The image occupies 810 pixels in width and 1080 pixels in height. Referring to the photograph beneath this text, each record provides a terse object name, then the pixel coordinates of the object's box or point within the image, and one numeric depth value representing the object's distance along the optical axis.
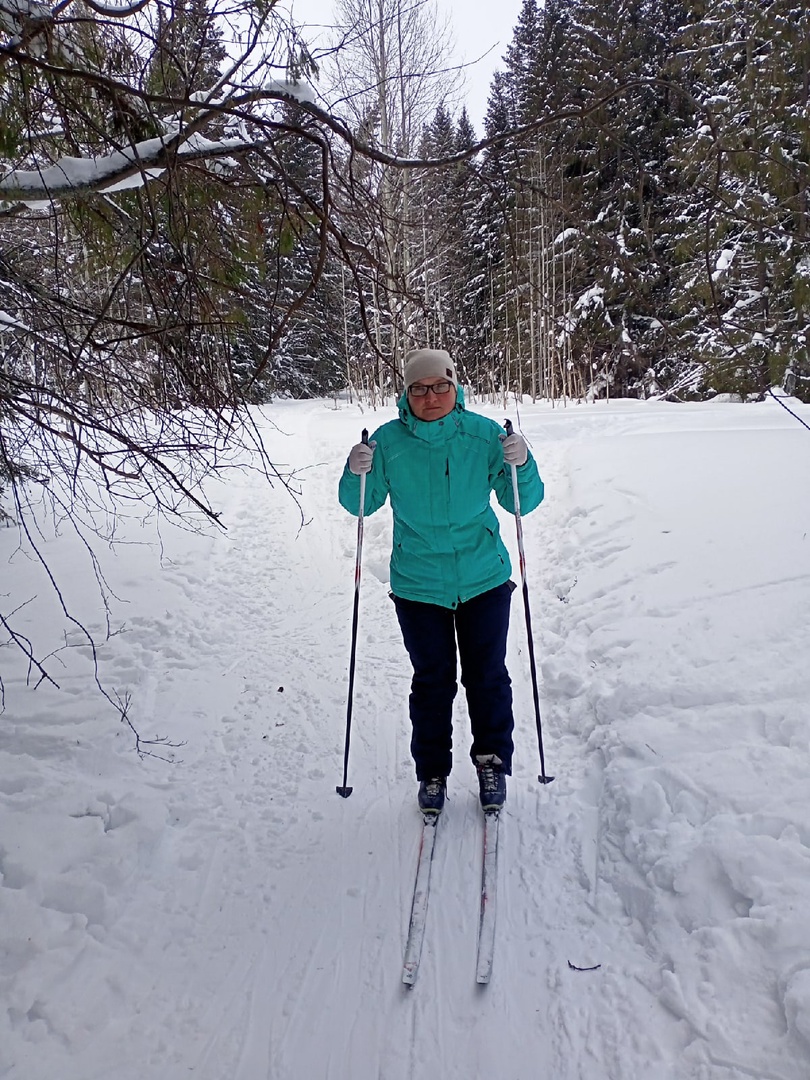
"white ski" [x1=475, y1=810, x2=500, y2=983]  2.17
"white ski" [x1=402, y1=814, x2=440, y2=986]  2.20
